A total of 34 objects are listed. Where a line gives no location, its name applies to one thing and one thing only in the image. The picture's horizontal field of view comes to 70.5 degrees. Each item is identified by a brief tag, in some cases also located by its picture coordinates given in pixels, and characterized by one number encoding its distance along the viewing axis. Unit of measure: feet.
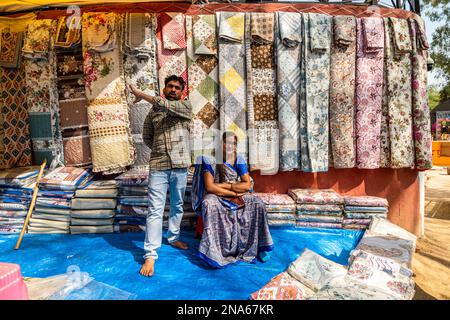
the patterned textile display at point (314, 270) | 8.12
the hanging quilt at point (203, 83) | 12.53
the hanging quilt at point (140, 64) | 12.29
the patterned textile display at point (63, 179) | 11.88
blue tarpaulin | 8.11
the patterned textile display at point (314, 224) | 12.46
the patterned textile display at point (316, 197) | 12.33
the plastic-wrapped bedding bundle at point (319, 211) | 12.37
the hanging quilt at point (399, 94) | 12.94
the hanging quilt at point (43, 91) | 12.60
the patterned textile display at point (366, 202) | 12.42
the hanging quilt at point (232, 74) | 12.49
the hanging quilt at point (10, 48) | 12.98
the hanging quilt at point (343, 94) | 12.87
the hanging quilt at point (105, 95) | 12.46
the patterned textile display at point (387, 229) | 10.83
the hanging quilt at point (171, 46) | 12.42
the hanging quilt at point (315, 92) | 12.62
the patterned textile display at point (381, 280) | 7.31
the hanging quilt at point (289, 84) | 12.57
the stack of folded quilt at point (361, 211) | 12.43
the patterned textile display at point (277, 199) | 12.30
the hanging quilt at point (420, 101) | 12.99
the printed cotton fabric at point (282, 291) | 7.36
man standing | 9.02
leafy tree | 57.21
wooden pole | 11.36
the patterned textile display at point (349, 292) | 6.62
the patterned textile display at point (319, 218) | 12.43
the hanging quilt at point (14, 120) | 13.07
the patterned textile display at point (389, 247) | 9.14
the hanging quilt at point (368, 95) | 12.87
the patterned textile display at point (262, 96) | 12.55
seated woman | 9.36
